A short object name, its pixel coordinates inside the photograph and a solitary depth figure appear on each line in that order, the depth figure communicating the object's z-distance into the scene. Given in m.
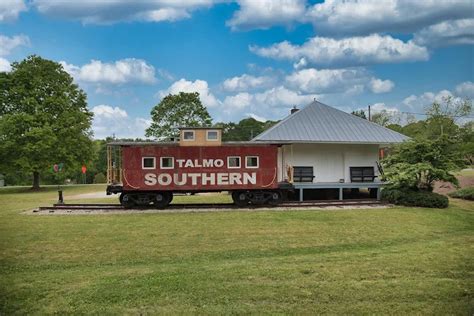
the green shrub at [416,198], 18.34
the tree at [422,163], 18.25
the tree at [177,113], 37.97
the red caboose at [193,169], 18.39
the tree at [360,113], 69.97
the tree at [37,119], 31.18
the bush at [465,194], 21.64
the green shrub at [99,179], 54.23
